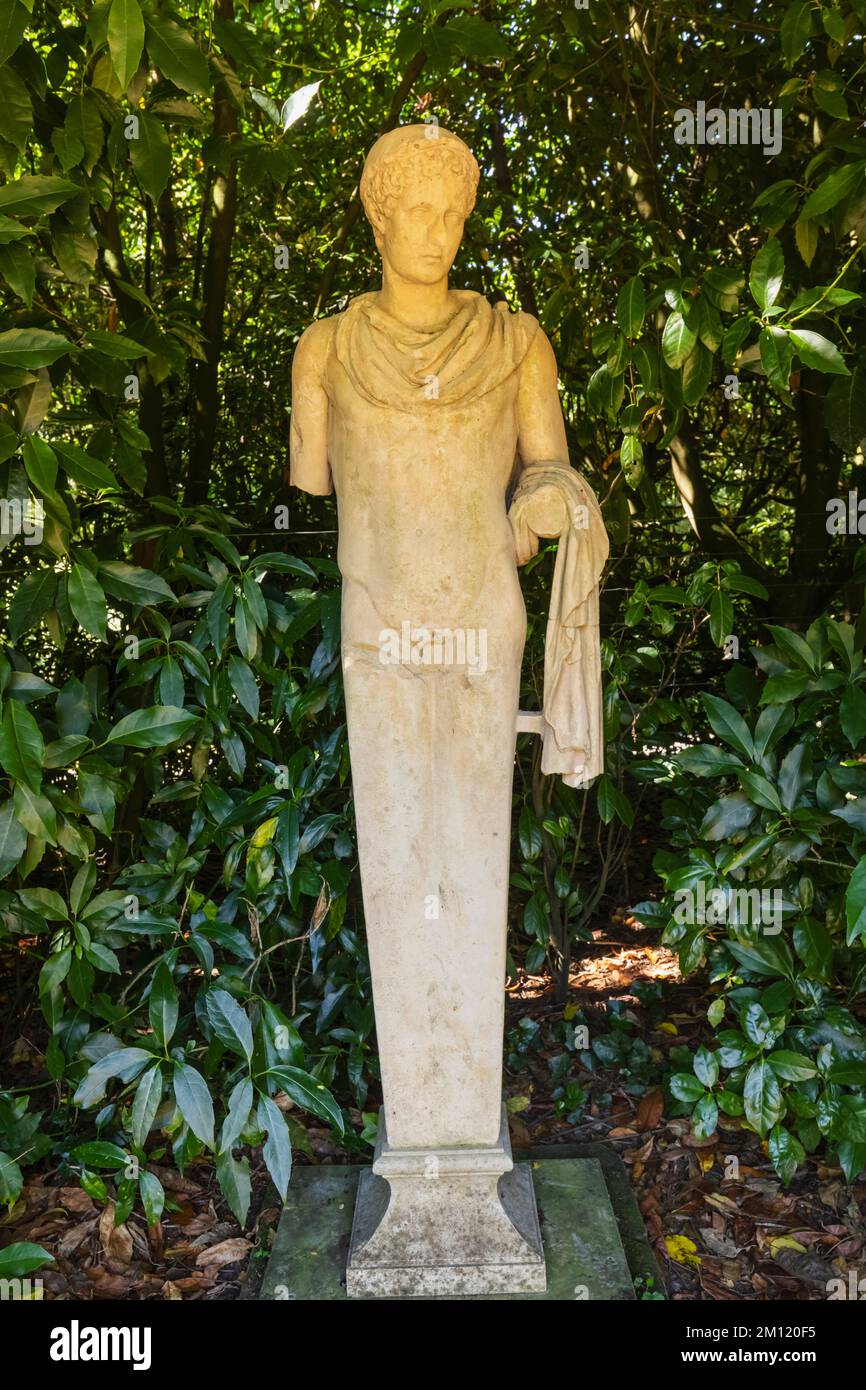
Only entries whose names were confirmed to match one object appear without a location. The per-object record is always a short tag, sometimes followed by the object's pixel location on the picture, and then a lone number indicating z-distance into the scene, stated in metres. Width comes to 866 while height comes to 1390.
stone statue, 2.51
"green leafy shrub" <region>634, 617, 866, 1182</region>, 2.98
